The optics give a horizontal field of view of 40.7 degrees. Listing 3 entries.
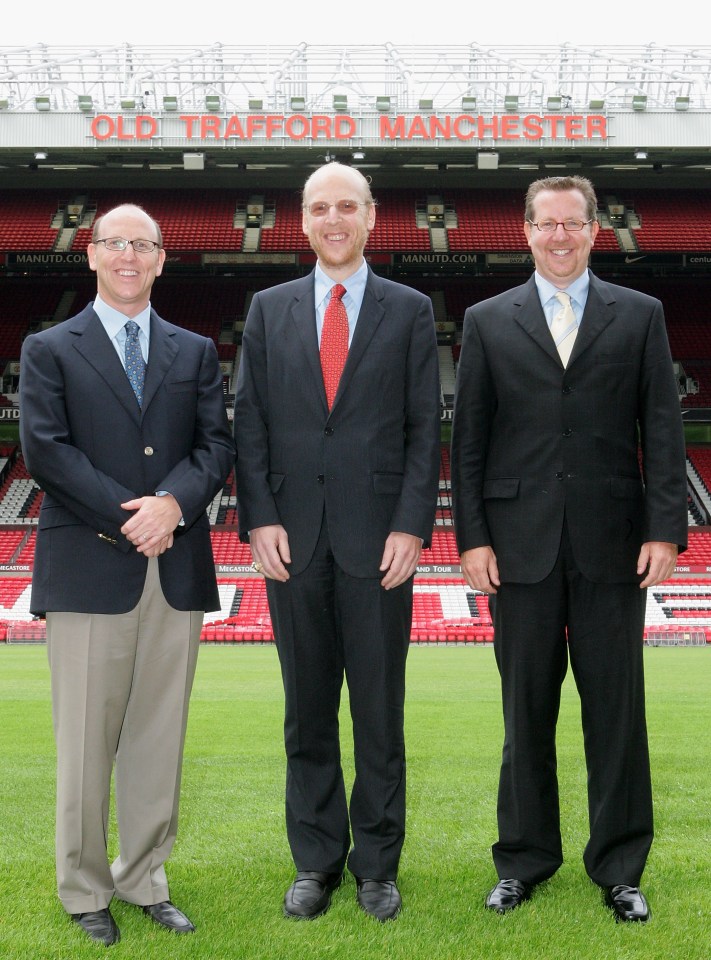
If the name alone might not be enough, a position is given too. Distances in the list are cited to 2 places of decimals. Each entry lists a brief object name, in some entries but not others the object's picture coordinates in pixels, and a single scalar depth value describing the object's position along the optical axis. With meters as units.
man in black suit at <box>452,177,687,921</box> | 3.35
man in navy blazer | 3.14
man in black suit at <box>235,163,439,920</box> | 3.35
